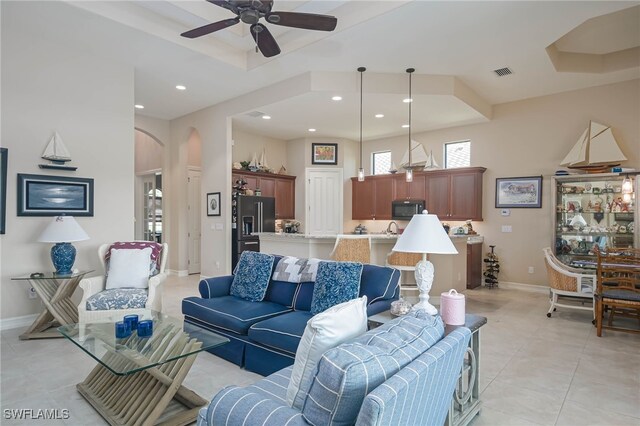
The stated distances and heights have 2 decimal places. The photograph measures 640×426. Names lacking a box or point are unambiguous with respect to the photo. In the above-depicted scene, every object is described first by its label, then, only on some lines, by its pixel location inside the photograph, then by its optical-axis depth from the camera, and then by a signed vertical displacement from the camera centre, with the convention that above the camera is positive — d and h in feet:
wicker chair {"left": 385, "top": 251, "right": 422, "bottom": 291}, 15.62 -2.23
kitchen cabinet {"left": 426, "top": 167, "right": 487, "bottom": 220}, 21.72 +1.19
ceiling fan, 9.25 +5.45
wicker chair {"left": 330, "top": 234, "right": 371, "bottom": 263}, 15.12 -1.60
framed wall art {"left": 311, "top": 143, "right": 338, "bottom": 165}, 26.75 +4.45
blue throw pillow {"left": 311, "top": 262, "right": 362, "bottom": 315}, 9.32 -2.00
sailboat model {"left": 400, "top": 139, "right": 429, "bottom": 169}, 22.45 +3.59
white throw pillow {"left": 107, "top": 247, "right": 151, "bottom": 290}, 12.53 -2.12
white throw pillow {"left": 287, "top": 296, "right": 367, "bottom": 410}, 4.57 -1.78
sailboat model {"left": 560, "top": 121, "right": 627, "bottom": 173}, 17.22 +3.03
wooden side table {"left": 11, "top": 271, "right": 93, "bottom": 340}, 11.92 -3.28
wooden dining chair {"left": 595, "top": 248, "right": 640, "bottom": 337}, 11.67 -2.63
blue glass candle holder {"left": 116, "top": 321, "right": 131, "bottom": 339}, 7.56 -2.60
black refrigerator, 21.29 -0.66
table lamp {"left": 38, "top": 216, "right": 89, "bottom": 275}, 12.34 -1.00
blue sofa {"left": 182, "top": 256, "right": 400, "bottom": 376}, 8.61 -2.89
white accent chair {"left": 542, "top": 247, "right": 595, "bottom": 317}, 13.80 -2.84
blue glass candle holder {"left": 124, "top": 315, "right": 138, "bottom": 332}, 7.79 -2.48
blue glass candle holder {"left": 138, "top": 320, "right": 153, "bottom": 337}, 7.67 -2.59
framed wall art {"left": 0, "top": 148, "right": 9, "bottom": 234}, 12.60 +0.88
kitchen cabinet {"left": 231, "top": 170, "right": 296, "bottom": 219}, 23.98 +1.74
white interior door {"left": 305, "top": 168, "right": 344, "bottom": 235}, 26.48 +0.77
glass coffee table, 6.72 -3.41
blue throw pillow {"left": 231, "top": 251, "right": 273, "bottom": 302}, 11.18 -2.16
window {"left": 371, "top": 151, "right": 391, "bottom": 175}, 26.76 +3.80
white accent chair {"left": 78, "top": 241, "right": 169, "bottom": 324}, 11.14 -2.78
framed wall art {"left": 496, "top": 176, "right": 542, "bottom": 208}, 19.85 +1.15
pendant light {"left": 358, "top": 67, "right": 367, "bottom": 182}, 16.18 +6.60
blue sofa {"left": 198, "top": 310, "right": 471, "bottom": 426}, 3.62 -1.89
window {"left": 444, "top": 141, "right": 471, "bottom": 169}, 22.80 +3.80
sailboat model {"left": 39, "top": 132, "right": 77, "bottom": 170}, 13.53 +2.21
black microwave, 23.76 +0.23
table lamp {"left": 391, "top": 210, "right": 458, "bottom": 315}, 6.95 -0.64
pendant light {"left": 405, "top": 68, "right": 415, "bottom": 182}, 17.58 +2.07
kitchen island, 16.25 -2.00
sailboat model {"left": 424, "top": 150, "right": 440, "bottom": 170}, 21.27 +2.88
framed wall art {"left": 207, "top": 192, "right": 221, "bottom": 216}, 21.19 +0.42
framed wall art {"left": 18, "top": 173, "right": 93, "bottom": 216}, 13.19 +0.59
